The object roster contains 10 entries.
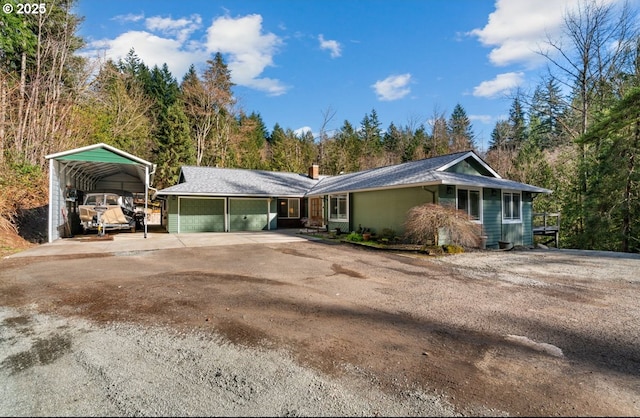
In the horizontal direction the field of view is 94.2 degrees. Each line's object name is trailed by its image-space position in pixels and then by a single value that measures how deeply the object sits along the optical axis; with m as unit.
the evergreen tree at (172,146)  28.80
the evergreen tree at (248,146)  32.25
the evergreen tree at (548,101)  19.92
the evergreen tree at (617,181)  13.56
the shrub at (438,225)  10.04
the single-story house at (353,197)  11.91
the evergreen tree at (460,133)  34.75
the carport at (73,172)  12.07
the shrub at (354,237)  12.91
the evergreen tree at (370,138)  37.25
